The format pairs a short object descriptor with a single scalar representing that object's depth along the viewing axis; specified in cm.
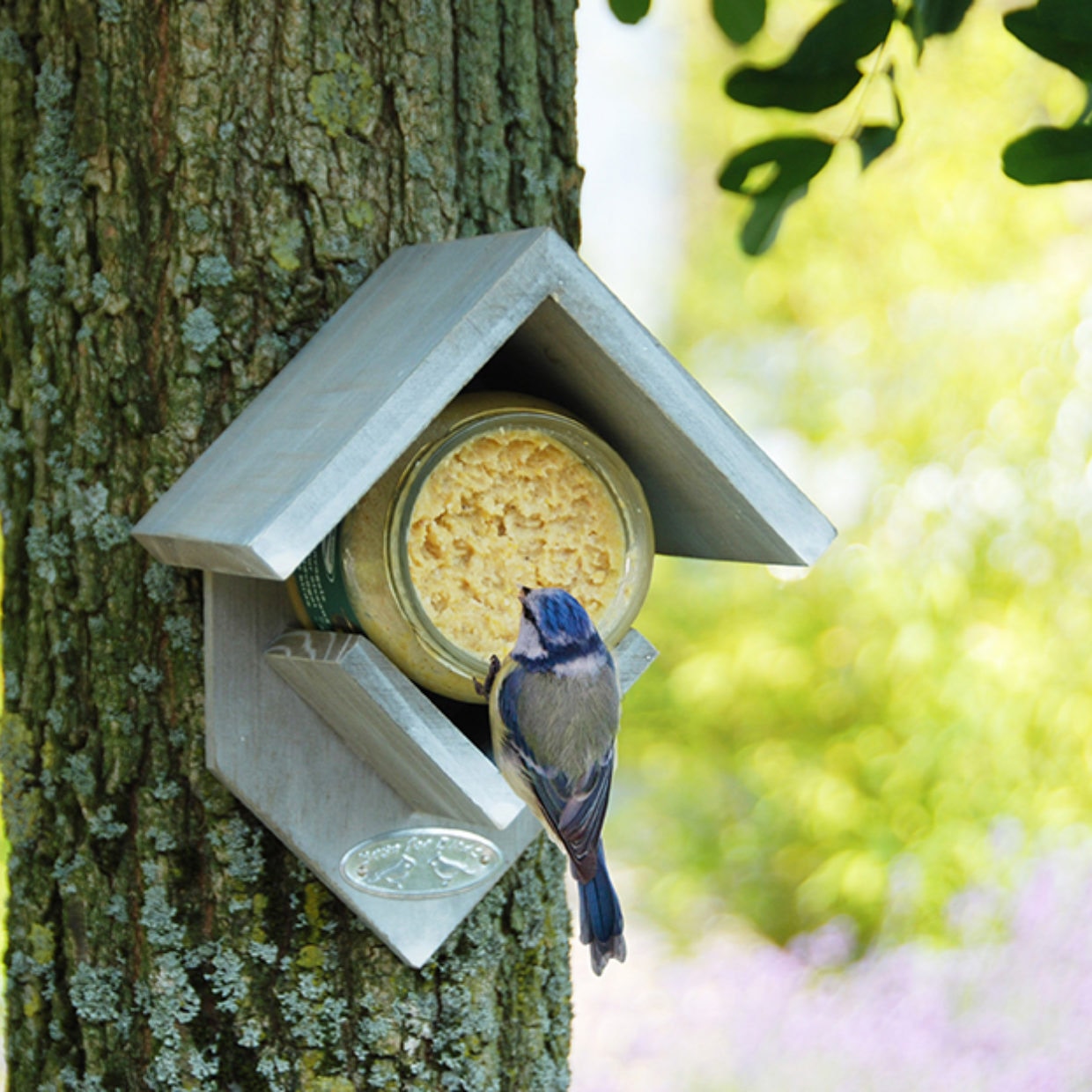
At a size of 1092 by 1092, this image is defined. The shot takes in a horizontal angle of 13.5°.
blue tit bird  125
